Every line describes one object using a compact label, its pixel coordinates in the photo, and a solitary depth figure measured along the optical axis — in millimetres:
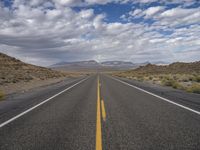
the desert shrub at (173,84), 22588
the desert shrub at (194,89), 17802
